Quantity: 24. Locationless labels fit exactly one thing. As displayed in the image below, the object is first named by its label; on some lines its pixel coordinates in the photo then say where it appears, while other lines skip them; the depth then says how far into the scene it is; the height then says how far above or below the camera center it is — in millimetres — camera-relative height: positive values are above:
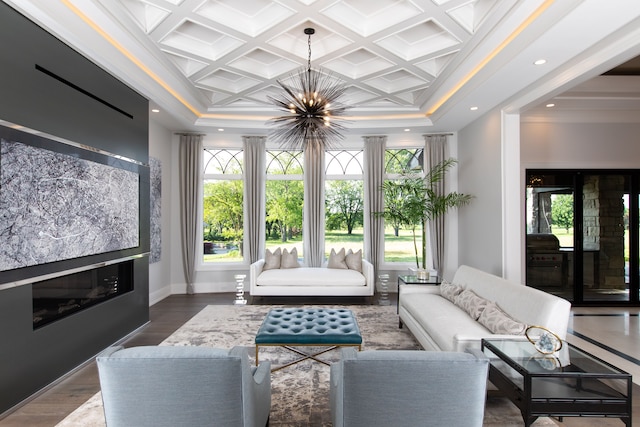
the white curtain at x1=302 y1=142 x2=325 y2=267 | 6637 +203
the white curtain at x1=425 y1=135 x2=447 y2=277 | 6422 -103
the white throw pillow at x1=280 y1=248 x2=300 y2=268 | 6301 -802
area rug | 2432 -1422
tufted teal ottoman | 2961 -1031
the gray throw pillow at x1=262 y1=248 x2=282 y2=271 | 6262 -790
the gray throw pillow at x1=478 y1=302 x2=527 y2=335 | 2738 -902
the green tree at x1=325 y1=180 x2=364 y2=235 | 6953 +268
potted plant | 5992 +263
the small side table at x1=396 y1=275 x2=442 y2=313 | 4590 -904
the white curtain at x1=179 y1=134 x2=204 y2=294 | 6379 +343
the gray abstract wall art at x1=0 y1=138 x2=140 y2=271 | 2549 +100
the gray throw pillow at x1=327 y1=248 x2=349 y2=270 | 6328 -828
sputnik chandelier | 3756 +1180
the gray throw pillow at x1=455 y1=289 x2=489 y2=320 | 3345 -904
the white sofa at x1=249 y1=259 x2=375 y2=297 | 5707 -1134
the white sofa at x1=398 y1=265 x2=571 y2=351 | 2703 -965
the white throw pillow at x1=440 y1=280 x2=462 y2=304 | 4023 -913
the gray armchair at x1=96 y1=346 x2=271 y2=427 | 1555 -778
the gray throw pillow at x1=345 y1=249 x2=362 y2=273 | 6239 -820
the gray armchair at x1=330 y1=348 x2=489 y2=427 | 1556 -792
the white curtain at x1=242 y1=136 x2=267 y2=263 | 6582 +460
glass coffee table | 2047 -1074
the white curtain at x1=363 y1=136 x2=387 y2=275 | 6590 +325
